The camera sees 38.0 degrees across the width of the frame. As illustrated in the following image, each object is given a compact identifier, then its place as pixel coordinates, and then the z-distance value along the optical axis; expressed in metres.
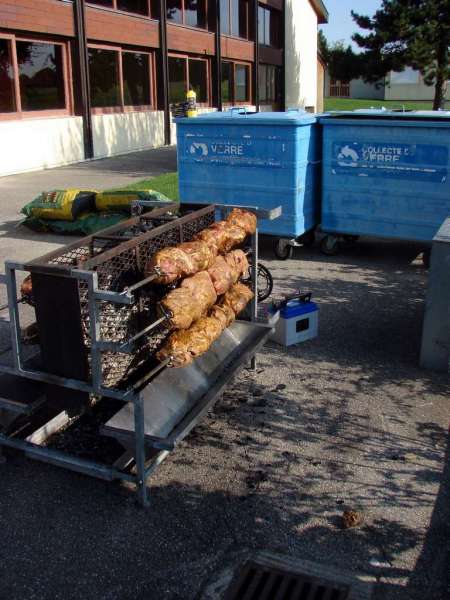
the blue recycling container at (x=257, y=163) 8.74
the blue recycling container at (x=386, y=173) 8.47
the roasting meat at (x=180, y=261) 4.30
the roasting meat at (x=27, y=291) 4.44
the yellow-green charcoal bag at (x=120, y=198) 10.30
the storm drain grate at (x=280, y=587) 3.17
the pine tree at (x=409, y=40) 23.28
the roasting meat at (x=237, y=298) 5.20
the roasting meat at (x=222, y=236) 5.06
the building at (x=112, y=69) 17.42
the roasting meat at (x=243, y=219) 5.45
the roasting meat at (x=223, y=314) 4.89
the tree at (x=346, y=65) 26.27
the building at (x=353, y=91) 72.31
